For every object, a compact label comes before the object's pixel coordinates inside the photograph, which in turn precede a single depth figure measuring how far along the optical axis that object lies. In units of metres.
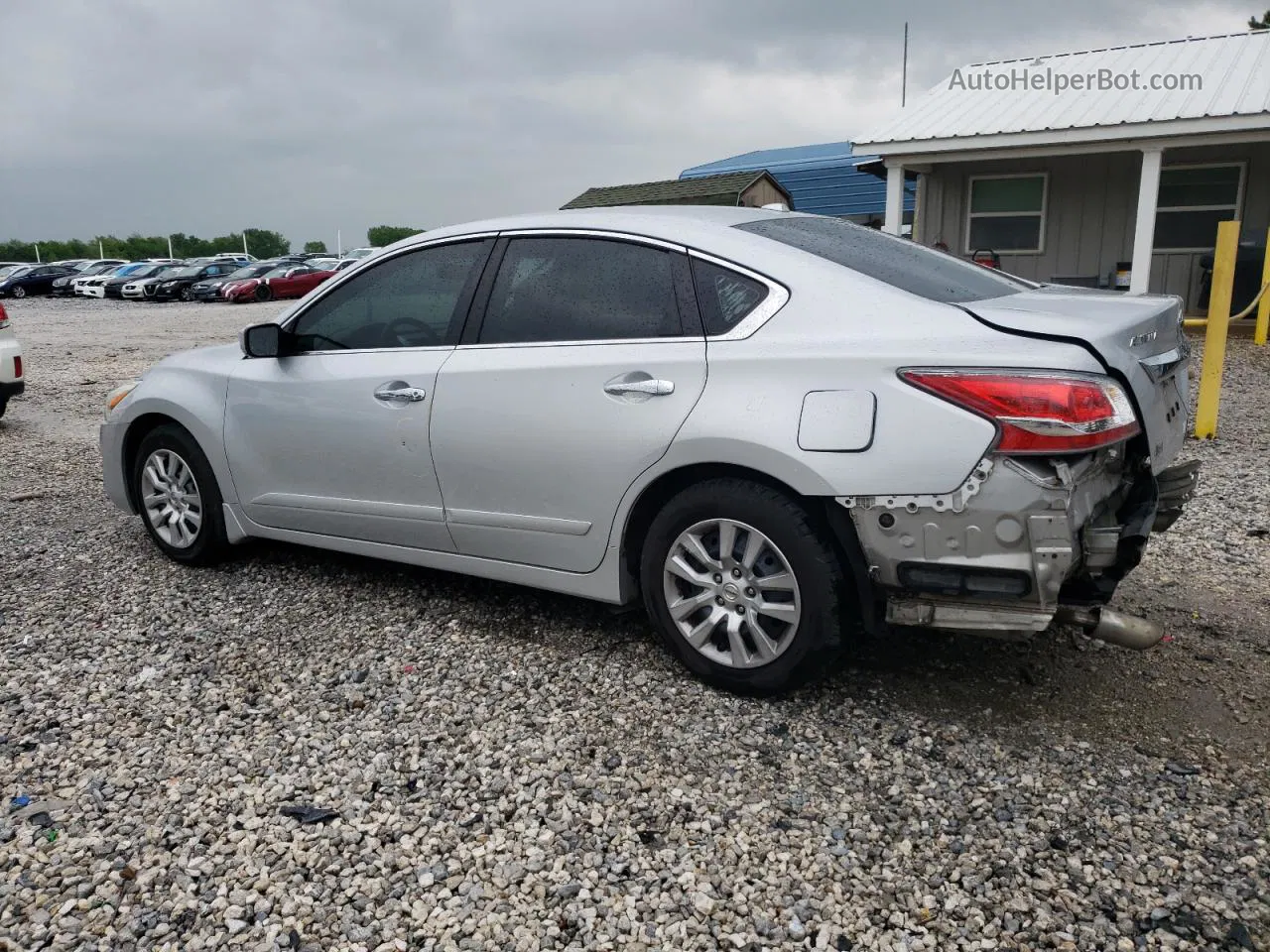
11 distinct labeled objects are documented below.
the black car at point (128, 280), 36.03
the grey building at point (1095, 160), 13.69
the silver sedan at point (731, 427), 2.87
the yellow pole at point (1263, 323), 12.64
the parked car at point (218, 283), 32.59
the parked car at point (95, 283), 36.72
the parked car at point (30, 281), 37.94
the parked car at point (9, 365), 9.26
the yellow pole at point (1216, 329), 6.70
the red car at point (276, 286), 31.70
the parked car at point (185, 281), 34.25
